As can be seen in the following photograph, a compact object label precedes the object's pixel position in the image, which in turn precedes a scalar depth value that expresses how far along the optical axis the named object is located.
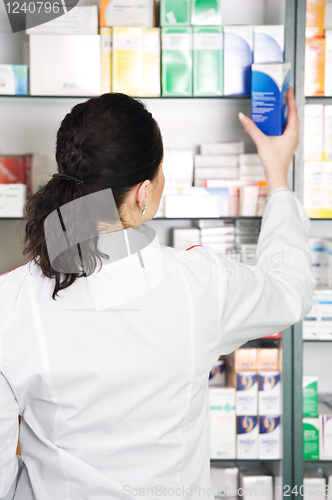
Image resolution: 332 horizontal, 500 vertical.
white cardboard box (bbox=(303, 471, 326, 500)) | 1.77
